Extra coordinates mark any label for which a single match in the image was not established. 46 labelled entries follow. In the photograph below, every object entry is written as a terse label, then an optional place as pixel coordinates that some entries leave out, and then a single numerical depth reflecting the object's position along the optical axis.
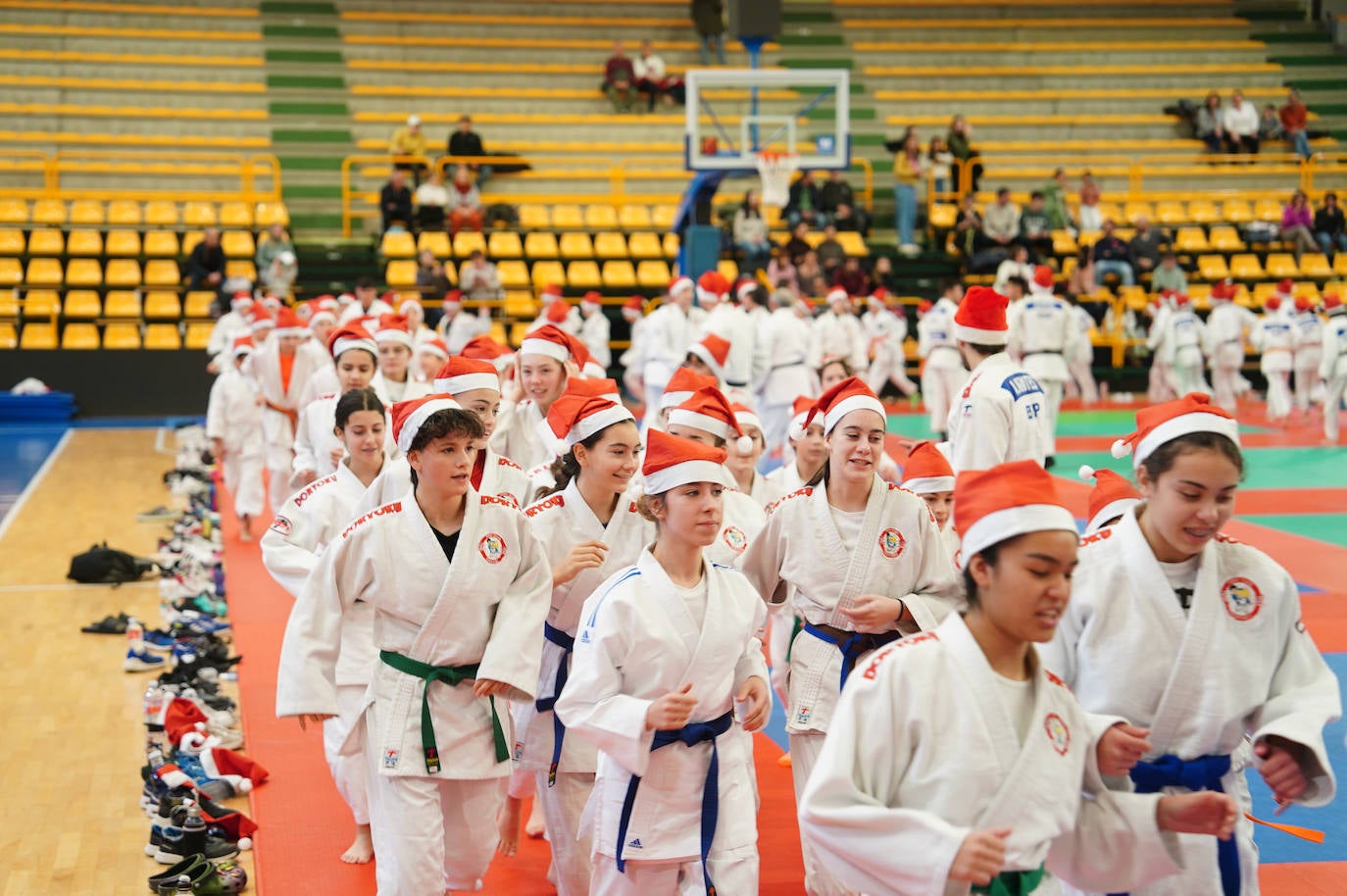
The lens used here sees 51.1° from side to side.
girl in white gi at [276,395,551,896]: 4.24
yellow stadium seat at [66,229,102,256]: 21.28
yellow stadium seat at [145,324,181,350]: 20.66
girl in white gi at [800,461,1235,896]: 2.74
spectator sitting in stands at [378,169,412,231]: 22.55
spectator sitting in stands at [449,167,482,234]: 22.84
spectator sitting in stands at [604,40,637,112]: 25.77
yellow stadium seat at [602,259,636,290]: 22.53
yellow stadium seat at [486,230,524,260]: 22.89
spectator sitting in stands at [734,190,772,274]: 22.27
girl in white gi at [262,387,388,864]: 4.96
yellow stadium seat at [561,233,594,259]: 23.02
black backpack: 10.29
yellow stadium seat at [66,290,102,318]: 20.59
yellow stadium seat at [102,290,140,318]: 20.70
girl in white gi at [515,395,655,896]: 4.76
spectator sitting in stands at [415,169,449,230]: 22.83
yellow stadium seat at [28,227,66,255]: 21.19
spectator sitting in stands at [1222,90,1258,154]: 26.77
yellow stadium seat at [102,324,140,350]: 20.53
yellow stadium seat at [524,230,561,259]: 22.95
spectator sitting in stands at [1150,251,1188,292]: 22.86
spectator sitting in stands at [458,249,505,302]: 21.23
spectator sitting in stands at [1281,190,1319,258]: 25.16
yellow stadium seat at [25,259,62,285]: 20.78
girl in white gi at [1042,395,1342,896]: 3.30
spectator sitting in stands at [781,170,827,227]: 23.69
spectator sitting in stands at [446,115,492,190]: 23.66
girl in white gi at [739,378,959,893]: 4.48
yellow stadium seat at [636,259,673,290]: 22.66
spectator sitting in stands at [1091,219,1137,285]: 23.31
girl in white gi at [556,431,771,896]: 3.81
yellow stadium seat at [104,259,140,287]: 21.03
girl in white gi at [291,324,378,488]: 7.46
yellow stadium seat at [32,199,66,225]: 21.70
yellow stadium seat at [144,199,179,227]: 22.14
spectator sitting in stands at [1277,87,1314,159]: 26.74
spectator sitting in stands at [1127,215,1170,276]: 23.69
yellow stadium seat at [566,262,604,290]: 22.44
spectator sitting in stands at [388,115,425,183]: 23.53
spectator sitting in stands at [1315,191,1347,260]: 25.33
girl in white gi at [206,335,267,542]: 11.70
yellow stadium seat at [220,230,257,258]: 21.62
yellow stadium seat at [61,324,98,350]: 20.44
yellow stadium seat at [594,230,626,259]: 23.12
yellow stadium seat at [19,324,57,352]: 20.36
